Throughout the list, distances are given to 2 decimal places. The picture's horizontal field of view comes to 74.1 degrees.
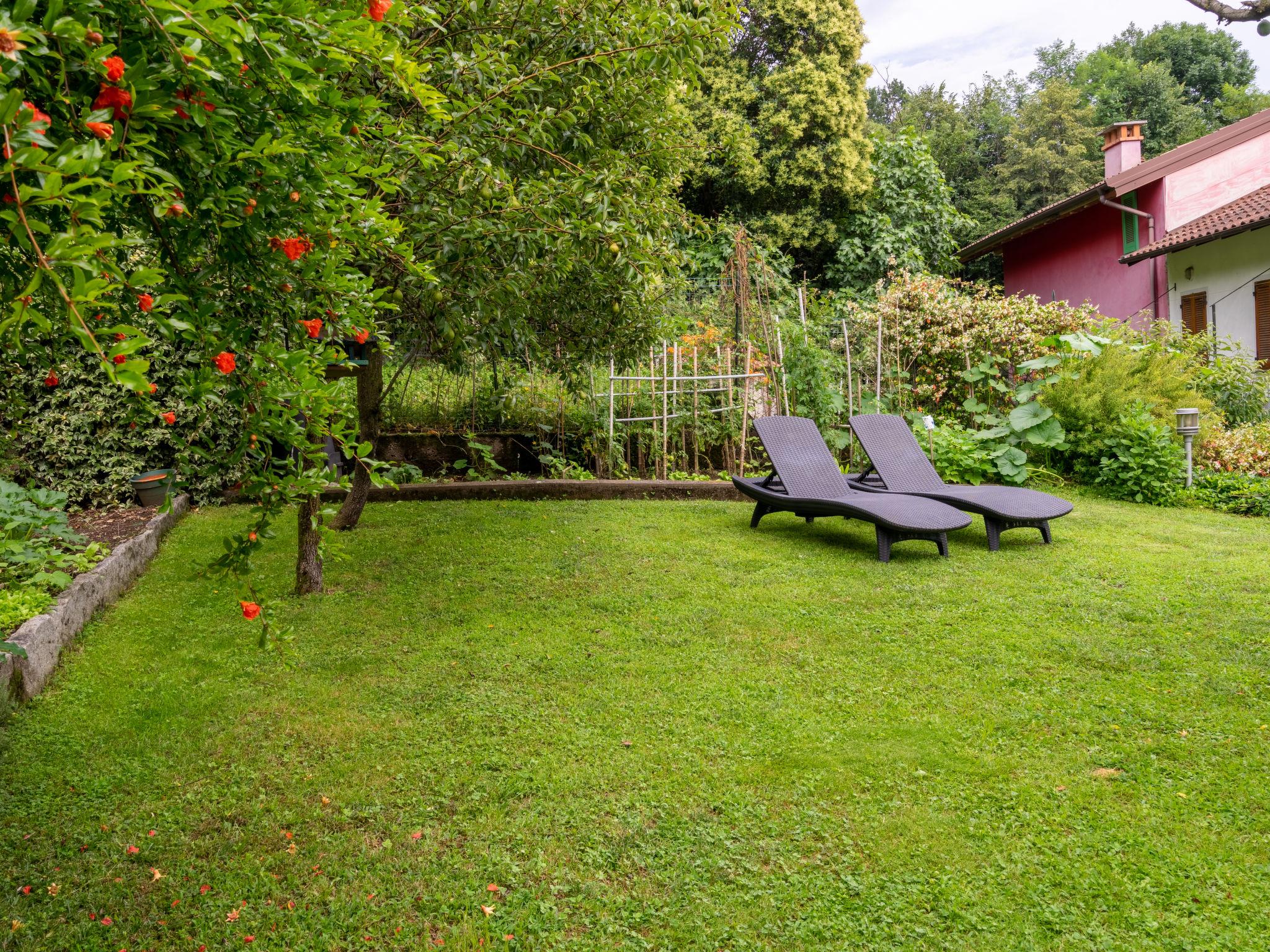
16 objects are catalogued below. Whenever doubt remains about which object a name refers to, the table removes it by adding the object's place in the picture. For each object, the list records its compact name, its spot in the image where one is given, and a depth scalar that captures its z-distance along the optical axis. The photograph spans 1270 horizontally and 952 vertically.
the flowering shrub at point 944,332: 9.77
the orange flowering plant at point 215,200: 1.10
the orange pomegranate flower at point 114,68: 1.12
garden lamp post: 7.63
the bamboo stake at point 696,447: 8.23
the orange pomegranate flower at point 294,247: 1.73
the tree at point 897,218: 17.52
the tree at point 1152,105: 26.12
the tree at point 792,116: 16.55
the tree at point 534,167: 3.72
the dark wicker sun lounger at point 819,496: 5.55
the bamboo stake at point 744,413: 8.17
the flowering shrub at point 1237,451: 8.09
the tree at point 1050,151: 24.81
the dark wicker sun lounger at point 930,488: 5.88
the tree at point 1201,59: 28.88
